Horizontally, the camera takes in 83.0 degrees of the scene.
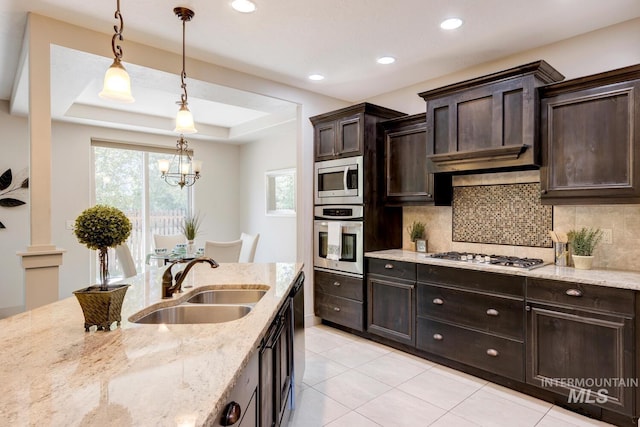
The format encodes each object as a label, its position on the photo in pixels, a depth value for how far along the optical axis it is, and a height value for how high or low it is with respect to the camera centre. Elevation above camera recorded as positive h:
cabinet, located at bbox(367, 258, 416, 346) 3.32 -0.85
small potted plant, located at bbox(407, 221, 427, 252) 3.76 -0.26
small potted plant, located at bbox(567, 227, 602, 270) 2.62 -0.26
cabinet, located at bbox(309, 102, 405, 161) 3.72 +0.89
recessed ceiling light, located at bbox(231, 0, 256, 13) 2.39 +1.39
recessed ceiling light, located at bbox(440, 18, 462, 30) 2.62 +1.39
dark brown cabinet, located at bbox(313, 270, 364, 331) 3.77 -0.96
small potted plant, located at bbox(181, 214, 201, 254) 4.64 -0.32
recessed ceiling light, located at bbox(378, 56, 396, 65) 3.28 +1.40
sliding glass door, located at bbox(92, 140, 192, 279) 5.70 +0.36
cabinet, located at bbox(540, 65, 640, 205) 2.36 +0.50
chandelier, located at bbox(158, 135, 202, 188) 6.29 +0.72
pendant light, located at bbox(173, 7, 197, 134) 2.49 +0.68
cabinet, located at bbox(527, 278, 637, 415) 2.19 -0.85
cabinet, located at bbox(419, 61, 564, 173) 2.68 +0.73
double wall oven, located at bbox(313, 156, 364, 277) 3.73 +0.00
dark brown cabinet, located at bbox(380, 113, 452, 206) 3.51 +0.43
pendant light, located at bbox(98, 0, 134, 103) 1.77 +0.64
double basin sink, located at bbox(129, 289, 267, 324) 1.73 -0.50
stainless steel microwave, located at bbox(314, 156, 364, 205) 3.74 +0.33
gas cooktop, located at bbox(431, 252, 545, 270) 2.78 -0.41
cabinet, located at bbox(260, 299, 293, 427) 1.54 -0.78
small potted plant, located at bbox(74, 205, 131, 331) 1.33 -0.11
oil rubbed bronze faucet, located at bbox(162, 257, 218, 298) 1.83 -0.36
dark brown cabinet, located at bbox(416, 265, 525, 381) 2.65 -0.85
